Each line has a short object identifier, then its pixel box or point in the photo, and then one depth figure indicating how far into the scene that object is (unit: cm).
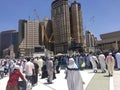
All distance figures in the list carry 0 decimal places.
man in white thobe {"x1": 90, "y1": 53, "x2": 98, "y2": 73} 681
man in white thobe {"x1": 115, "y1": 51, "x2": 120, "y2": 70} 714
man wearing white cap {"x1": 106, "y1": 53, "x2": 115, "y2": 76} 556
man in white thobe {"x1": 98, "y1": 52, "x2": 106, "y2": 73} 649
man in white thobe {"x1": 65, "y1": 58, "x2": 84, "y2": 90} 289
